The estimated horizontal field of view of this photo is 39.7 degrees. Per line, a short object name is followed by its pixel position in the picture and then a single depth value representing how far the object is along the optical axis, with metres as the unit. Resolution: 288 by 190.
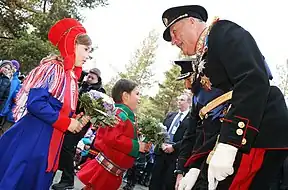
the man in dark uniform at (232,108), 1.89
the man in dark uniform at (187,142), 2.86
